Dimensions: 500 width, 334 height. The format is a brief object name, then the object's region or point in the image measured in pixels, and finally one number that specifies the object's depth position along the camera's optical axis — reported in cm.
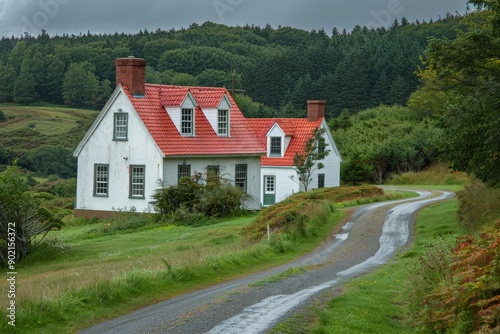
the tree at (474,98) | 2511
